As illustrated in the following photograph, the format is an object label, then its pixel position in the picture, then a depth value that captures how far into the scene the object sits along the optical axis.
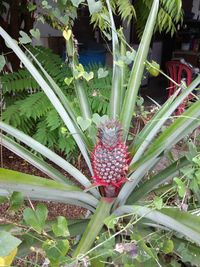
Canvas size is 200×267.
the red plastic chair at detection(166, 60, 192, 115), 4.74
